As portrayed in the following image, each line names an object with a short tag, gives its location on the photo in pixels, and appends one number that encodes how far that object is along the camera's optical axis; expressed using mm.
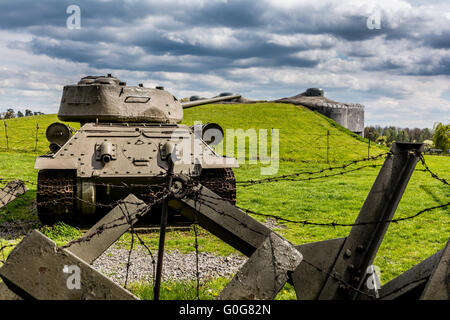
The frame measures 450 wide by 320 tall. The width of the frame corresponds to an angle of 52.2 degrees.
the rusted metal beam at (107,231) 3873
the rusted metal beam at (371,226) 3721
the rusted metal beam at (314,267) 3684
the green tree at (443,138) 49031
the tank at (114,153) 8461
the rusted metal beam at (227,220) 3633
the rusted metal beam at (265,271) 3404
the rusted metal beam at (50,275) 2971
